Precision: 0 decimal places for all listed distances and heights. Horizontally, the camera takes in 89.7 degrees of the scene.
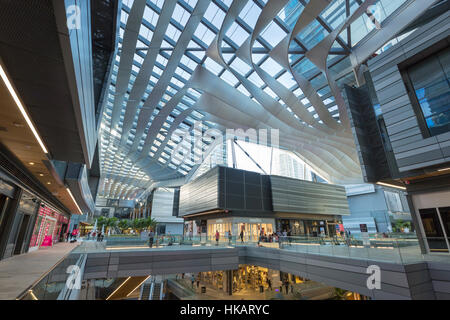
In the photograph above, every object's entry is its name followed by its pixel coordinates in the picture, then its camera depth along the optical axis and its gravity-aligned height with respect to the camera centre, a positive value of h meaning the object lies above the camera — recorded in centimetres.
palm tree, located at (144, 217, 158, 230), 3656 +166
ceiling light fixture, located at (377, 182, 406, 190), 1215 +250
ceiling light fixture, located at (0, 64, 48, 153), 345 +231
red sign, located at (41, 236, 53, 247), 1789 -58
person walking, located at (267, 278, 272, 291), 1786 -375
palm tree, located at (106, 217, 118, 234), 4461 +207
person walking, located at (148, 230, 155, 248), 1379 -42
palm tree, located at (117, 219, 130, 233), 4103 +171
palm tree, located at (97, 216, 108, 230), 4499 +241
